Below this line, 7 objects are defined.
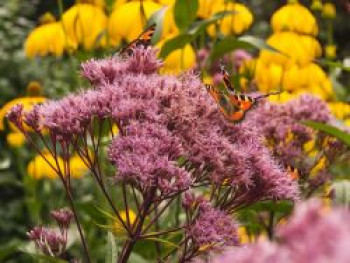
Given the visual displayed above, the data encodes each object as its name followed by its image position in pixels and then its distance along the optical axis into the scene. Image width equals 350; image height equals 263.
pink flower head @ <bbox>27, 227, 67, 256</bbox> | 1.25
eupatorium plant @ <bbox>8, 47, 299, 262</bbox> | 1.09
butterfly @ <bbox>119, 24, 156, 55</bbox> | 1.42
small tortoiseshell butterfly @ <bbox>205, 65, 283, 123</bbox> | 1.18
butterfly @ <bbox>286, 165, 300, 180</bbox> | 1.36
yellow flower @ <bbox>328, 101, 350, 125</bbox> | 2.71
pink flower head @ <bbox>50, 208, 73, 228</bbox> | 1.30
